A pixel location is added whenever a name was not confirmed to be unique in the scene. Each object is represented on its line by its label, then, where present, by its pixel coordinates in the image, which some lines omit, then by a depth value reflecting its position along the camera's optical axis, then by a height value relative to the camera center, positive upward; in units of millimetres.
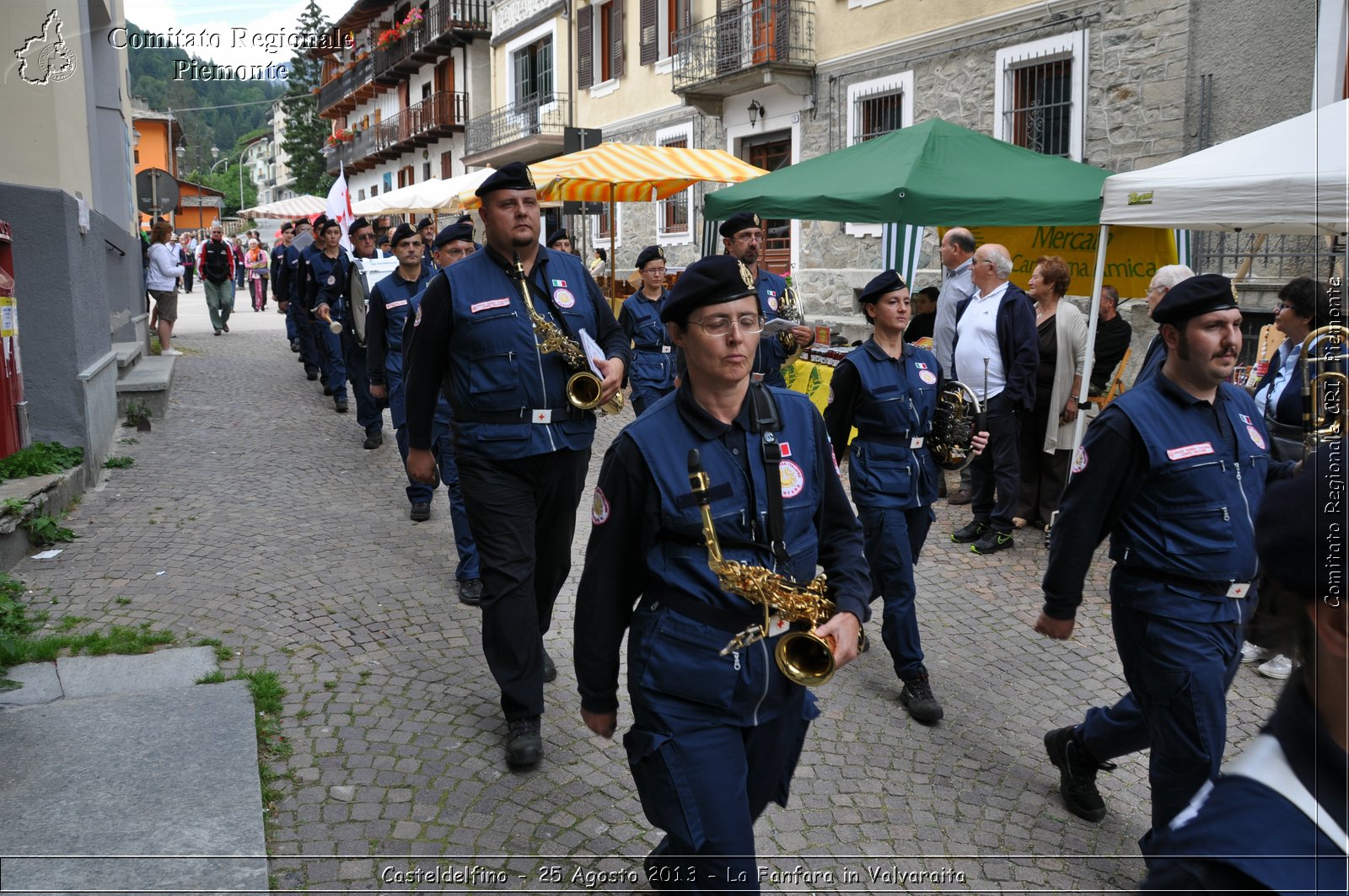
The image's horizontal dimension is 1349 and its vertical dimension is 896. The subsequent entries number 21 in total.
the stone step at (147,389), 10656 -849
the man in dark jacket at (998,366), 7840 -513
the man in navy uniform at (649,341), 8625 -337
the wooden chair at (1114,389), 8453 -751
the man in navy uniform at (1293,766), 1306 -593
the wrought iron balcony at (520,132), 29703 +5030
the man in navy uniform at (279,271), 17075 +549
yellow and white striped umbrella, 12406 +1530
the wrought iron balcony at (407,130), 37781 +6627
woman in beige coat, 8211 -754
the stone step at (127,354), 11783 -564
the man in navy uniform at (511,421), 4277 -496
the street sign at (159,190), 15398 +1636
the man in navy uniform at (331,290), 12305 +137
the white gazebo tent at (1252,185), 5727 +658
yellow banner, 9398 +409
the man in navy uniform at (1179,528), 3381 -756
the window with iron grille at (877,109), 16422 +2977
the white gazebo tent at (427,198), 18502 +1896
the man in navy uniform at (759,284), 7938 +105
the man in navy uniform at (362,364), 10562 -648
